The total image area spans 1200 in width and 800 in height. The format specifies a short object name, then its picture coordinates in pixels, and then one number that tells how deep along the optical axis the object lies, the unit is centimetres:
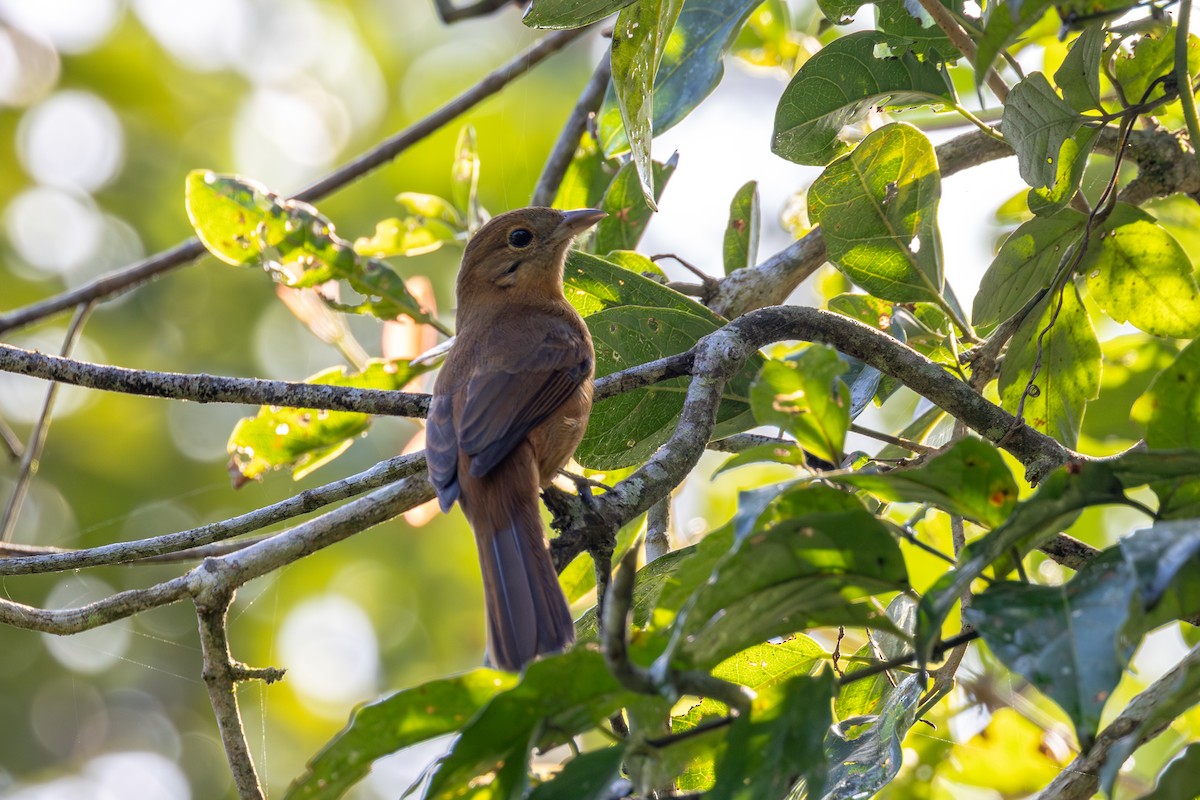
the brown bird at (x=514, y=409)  530
